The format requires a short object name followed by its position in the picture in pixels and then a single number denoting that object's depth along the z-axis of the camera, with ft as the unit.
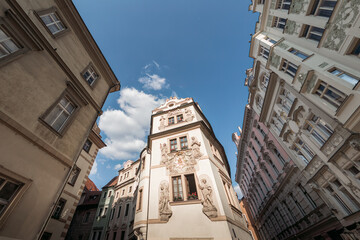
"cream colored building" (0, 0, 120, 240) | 16.89
